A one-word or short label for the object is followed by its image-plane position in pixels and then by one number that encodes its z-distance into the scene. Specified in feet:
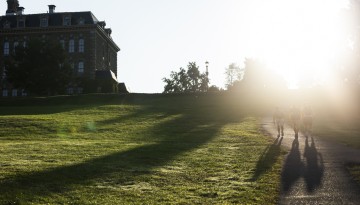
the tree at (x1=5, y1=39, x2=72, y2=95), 189.47
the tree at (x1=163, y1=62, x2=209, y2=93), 371.97
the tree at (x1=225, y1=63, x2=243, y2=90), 415.23
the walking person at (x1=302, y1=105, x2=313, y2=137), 66.74
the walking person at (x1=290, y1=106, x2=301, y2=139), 66.69
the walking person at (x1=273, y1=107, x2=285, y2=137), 70.38
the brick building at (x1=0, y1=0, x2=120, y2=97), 227.81
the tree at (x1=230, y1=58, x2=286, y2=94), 334.03
